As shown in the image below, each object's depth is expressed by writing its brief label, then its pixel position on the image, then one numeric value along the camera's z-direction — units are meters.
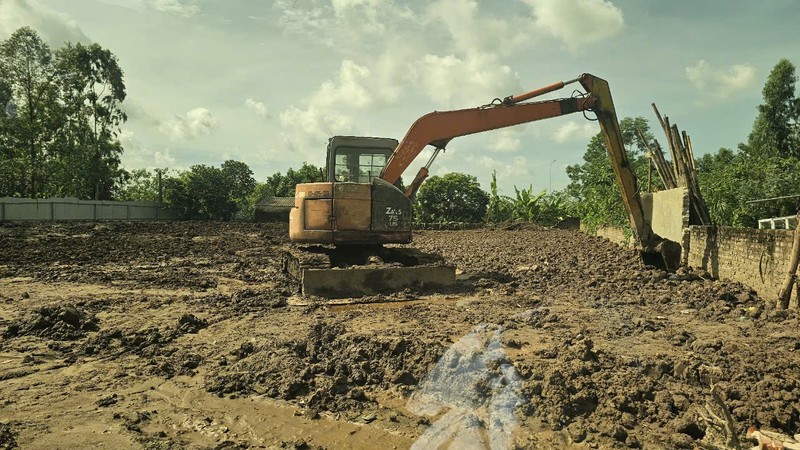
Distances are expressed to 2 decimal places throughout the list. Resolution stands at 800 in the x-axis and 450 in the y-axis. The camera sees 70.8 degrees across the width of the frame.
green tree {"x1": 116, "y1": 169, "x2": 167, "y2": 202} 42.42
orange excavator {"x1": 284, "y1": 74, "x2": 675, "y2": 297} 8.74
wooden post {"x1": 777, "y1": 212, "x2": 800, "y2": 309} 6.01
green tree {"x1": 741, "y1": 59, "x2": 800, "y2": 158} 31.47
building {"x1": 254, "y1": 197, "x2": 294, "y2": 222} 28.59
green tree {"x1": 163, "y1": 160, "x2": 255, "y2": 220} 32.53
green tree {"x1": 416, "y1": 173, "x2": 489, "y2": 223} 28.97
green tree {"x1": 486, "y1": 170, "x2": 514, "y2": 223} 29.14
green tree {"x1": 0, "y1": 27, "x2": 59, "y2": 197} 30.22
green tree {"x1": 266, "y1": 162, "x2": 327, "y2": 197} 34.72
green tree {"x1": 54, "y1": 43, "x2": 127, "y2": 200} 32.19
